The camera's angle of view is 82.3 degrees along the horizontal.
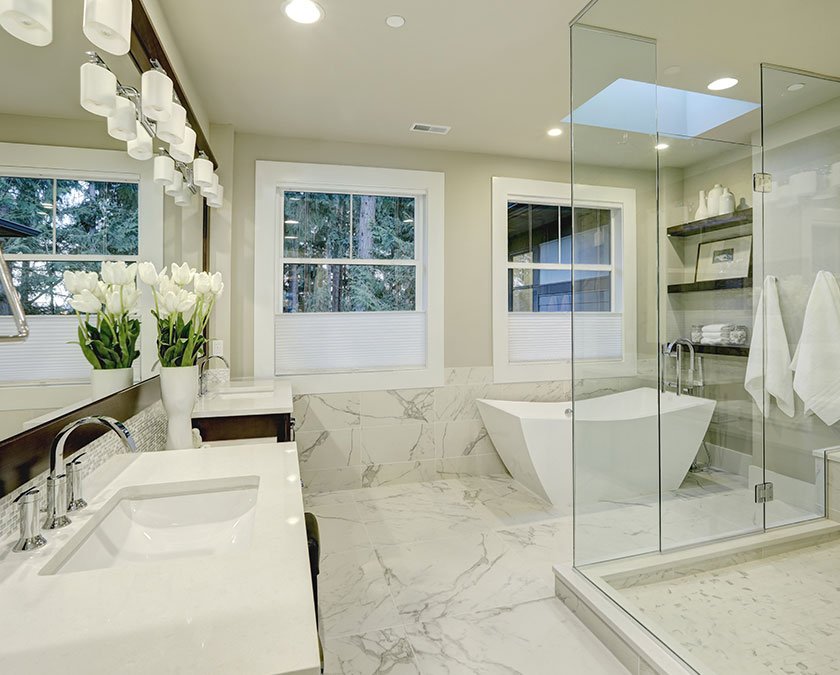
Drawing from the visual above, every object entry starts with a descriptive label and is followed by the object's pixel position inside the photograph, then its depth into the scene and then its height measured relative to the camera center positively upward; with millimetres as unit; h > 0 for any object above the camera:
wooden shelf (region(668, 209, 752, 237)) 1936 +466
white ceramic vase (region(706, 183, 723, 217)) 1970 +570
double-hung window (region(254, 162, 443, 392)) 3408 +465
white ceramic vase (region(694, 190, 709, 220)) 1987 +532
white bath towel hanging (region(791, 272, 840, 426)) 1651 -59
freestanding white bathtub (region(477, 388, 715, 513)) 2074 -459
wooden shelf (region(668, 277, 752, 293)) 1953 +216
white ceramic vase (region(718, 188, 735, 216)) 1947 +546
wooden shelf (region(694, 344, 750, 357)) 1974 -51
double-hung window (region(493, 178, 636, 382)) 3854 +481
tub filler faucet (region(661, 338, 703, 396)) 2010 -94
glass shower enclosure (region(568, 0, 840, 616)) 1808 +206
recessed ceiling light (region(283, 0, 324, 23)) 1988 +1382
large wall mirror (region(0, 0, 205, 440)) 948 +328
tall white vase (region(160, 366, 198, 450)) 1769 -232
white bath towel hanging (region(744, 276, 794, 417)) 1858 -87
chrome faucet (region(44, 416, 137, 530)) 996 -313
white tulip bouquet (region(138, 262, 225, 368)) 1665 +106
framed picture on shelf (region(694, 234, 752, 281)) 1951 +323
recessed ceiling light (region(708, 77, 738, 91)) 1857 +994
